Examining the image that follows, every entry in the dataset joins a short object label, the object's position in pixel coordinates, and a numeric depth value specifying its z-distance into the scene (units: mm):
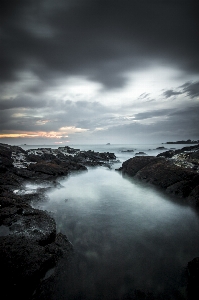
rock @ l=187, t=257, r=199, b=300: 3637
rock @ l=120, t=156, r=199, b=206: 10459
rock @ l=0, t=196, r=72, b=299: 3506
